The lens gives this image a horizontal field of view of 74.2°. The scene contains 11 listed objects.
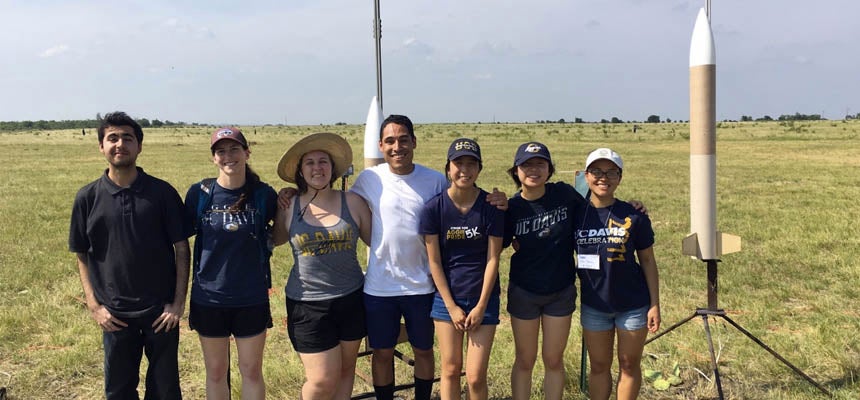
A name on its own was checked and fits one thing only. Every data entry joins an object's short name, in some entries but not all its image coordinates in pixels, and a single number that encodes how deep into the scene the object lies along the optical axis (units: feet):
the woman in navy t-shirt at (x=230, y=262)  10.36
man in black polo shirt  10.21
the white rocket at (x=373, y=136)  14.03
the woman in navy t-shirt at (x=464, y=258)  10.51
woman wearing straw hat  10.66
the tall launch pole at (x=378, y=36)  15.05
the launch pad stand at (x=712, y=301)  14.25
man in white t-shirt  10.96
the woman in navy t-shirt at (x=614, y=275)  10.87
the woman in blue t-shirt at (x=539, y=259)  10.77
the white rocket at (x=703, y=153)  13.48
